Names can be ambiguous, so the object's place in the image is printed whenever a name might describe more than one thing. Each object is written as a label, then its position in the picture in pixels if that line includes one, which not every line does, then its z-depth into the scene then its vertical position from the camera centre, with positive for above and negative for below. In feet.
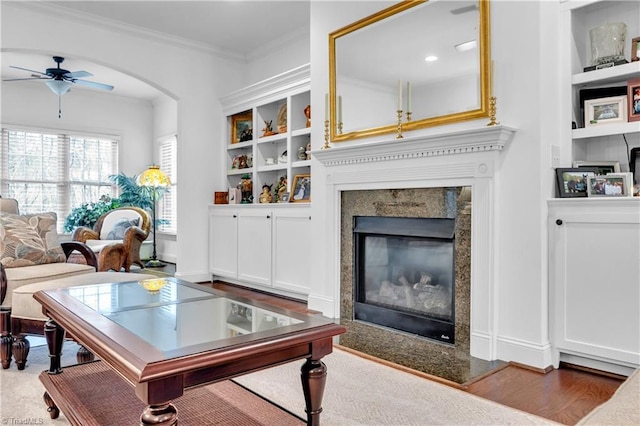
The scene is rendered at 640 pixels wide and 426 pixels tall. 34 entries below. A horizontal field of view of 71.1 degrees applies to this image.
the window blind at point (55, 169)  22.07 +2.01
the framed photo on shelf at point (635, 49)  8.39 +2.94
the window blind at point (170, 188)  24.67 +1.04
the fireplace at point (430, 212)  8.87 -0.14
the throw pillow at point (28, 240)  10.01 -0.77
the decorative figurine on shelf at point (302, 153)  15.38 +1.83
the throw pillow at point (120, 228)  20.34 -0.96
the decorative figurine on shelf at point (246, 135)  17.79 +2.87
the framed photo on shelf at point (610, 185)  7.98 +0.36
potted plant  22.89 +0.21
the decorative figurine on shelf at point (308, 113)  15.34 +3.22
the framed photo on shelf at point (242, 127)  17.93 +3.27
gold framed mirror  9.30 +3.24
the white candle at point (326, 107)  12.39 +2.75
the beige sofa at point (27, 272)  8.21 -1.38
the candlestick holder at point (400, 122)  10.66 +1.99
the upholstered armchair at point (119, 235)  16.43 -1.24
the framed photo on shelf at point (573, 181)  8.45 +0.46
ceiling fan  17.16 +5.04
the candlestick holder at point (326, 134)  12.42 +2.00
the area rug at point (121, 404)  5.28 -2.50
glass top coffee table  4.00 -1.43
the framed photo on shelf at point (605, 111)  8.65 +1.87
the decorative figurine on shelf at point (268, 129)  16.66 +2.91
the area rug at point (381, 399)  6.23 -2.98
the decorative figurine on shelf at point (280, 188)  16.16 +0.67
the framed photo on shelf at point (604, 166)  8.76 +0.77
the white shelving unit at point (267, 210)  14.46 -0.12
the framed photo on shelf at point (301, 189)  14.92 +0.58
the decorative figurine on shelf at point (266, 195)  16.40 +0.42
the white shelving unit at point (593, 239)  7.53 -0.59
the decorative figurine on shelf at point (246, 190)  17.52 +0.65
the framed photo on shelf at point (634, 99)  8.38 +2.00
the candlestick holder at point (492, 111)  8.87 +1.88
